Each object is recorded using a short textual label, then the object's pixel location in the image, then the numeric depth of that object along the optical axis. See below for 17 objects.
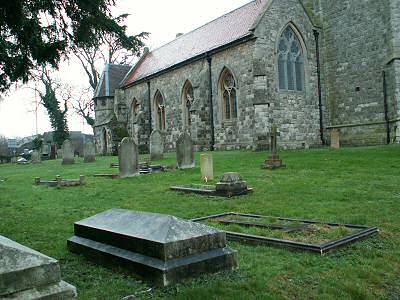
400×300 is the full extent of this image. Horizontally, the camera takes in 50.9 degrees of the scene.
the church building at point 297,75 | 22.38
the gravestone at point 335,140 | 20.81
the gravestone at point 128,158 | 14.48
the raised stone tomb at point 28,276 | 2.97
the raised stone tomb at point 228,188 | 9.32
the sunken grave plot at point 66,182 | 13.18
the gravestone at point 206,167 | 12.18
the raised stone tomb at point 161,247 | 3.94
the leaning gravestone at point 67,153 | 24.75
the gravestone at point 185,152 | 15.73
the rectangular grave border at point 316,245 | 4.86
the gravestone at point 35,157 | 30.53
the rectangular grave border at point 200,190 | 9.46
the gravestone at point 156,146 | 20.97
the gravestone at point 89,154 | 25.22
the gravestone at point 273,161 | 14.03
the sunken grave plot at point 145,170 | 15.09
